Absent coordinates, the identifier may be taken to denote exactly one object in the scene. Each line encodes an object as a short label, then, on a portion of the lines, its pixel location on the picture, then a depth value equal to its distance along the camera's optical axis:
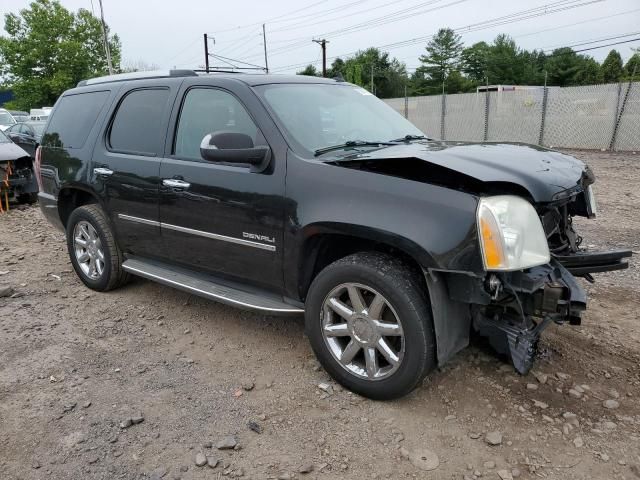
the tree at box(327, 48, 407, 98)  66.31
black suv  2.66
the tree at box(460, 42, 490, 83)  72.81
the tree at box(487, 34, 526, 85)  67.38
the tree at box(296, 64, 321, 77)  62.78
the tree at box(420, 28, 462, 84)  76.75
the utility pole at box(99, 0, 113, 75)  37.28
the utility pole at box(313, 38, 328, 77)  40.03
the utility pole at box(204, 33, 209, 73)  46.86
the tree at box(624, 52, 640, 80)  44.06
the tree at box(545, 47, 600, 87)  58.78
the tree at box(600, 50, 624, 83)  49.09
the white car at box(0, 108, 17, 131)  19.33
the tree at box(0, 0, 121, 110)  46.75
